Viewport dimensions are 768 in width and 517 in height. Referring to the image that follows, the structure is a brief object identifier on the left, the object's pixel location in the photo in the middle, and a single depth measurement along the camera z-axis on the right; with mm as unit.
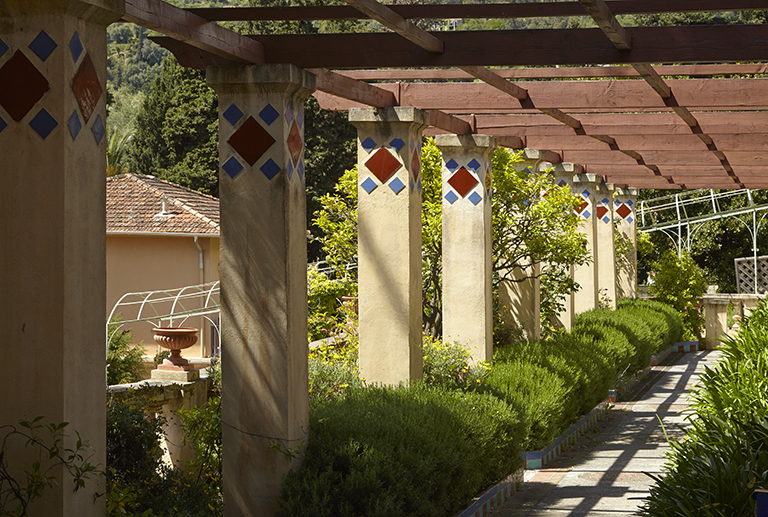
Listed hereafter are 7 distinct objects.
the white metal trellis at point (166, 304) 19703
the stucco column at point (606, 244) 18156
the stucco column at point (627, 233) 20500
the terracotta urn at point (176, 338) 9078
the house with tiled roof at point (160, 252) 19922
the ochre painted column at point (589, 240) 15750
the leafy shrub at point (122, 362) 13492
